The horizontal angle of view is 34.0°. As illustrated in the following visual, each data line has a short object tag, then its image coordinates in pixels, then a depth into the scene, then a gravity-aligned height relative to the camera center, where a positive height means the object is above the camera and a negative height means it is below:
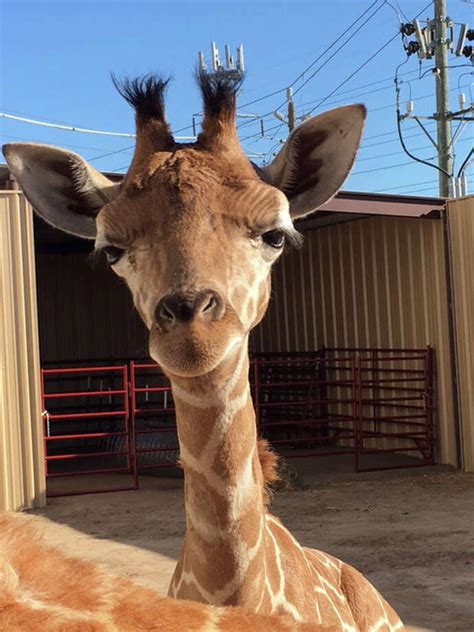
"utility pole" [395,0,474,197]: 21.78 +7.34
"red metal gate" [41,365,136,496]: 10.17 -1.82
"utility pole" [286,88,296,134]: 27.06 +7.64
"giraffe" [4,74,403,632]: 2.13 +0.19
